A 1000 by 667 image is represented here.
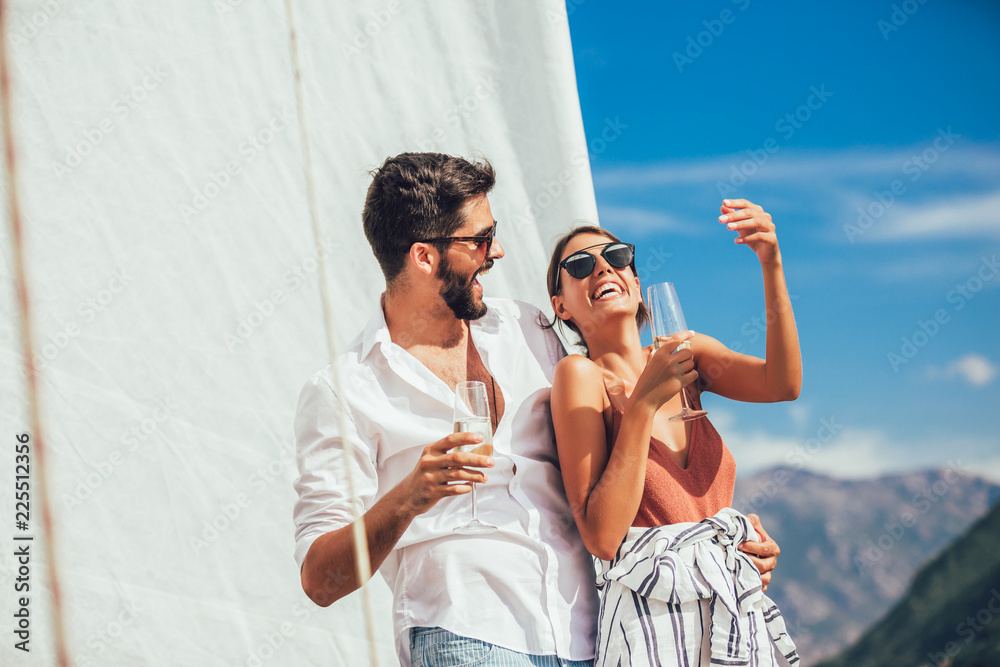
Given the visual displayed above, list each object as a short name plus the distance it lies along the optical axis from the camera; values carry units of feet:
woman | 16.14
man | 16.28
